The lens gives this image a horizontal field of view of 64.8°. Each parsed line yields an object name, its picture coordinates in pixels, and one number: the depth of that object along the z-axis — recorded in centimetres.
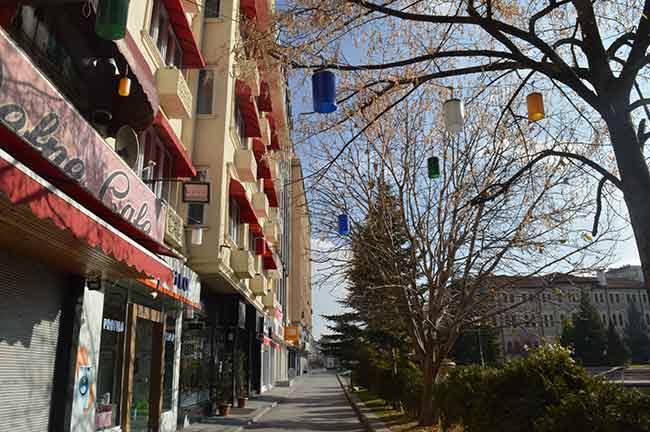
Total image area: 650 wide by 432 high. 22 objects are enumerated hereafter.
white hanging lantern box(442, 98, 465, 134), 673
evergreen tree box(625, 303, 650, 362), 7925
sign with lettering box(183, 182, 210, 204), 1277
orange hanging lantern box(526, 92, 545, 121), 648
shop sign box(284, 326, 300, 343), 4862
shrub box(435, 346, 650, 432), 514
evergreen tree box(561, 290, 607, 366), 6912
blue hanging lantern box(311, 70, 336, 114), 605
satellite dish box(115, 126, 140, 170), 977
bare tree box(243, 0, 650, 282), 527
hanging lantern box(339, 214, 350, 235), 1412
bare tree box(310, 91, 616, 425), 1292
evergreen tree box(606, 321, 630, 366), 6888
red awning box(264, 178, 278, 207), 2777
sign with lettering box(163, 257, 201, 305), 1205
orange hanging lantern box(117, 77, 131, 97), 812
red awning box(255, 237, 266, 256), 2458
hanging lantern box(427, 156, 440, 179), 948
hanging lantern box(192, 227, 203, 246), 1480
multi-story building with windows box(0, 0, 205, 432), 590
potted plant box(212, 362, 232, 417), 1878
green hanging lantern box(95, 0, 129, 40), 588
